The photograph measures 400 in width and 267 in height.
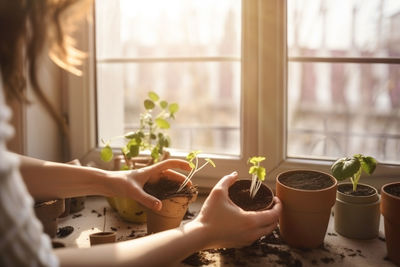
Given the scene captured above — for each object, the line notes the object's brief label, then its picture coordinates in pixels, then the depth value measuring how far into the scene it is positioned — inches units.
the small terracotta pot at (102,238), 41.5
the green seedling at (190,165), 46.4
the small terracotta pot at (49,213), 44.6
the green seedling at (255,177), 42.9
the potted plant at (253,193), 43.0
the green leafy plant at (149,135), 53.5
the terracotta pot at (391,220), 39.5
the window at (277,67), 54.9
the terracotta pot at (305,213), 42.3
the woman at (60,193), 22.6
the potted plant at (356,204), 44.9
